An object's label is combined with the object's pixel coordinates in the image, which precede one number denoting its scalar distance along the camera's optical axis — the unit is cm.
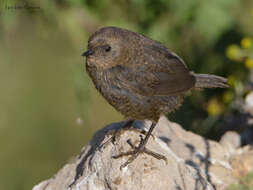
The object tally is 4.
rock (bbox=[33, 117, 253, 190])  889
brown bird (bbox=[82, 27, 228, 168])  934
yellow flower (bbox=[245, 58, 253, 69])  1262
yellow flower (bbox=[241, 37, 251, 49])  1273
